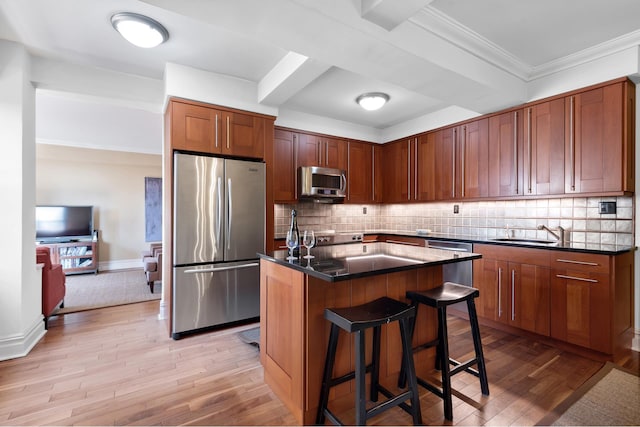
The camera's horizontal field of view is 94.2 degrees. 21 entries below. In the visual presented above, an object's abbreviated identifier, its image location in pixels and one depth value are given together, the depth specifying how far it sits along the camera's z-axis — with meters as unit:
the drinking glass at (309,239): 1.92
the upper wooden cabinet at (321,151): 4.29
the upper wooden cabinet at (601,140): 2.55
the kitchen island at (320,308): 1.66
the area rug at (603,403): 1.73
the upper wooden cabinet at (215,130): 2.96
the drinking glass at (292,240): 1.93
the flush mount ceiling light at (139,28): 2.16
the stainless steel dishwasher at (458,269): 3.36
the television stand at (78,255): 5.98
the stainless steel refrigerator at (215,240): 2.93
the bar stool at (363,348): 1.44
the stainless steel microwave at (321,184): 4.12
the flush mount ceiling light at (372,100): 3.47
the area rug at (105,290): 4.04
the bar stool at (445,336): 1.78
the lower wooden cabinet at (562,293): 2.39
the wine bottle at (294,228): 1.94
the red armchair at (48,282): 3.08
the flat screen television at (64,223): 5.97
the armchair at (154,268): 4.59
